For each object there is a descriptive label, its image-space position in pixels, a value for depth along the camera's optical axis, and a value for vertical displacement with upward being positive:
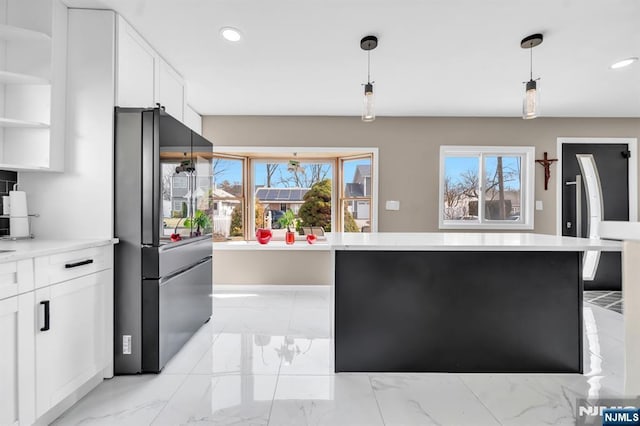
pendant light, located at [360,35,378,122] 2.40 +0.87
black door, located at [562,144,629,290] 4.45 +0.46
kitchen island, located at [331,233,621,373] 2.24 -0.66
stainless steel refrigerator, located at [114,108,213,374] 2.19 -0.17
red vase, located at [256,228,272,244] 4.44 -0.31
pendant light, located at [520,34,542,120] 2.28 +0.79
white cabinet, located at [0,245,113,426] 1.48 -0.62
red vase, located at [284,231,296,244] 4.50 -0.34
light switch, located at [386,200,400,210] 4.46 +0.11
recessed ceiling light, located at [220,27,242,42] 2.43 +1.34
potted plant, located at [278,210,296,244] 4.73 -0.10
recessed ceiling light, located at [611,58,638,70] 2.87 +1.33
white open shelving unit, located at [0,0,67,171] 2.04 +0.79
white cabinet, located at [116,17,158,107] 2.25 +1.05
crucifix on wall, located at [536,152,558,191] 4.39 +0.66
